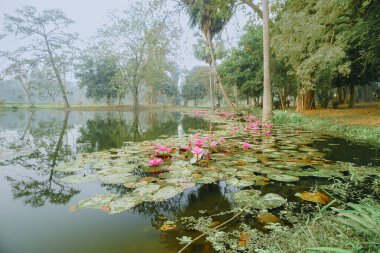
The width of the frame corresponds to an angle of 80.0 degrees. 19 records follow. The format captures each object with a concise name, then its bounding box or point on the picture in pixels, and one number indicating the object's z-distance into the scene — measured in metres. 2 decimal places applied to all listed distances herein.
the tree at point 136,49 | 26.42
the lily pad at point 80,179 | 2.94
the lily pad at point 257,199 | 2.17
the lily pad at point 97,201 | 2.28
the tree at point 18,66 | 30.00
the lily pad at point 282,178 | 2.82
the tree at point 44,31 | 28.36
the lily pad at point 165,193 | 2.34
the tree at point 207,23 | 16.87
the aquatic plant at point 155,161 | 3.11
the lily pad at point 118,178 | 2.84
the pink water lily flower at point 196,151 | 3.26
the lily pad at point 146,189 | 2.48
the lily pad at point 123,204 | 2.15
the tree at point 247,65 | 17.59
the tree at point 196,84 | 46.03
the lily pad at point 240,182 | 2.68
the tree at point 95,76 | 31.64
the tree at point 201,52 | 25.87
